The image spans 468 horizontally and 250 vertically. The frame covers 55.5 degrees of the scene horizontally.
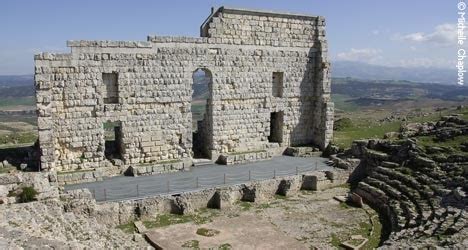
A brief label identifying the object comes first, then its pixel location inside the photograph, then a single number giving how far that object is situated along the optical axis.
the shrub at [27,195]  16.42
